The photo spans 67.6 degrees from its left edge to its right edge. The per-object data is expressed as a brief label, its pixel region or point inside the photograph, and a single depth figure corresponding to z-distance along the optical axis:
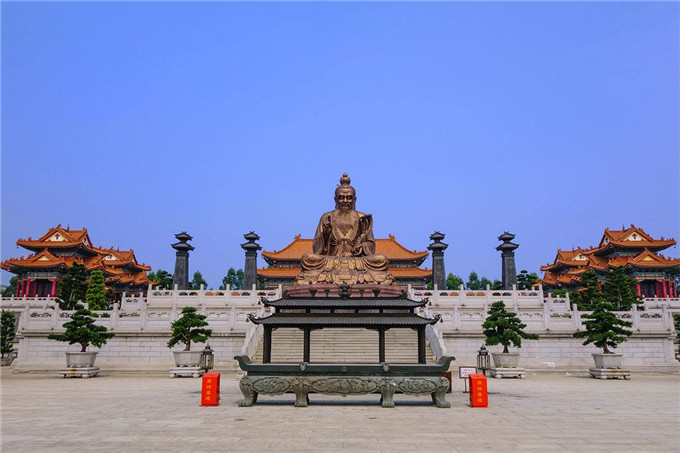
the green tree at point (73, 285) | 40.38
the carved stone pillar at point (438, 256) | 41.53
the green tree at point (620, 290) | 35.47
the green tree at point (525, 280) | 45.75
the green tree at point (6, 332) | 28.77
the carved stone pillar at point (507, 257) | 38.97
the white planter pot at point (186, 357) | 19.98
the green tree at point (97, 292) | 35.88
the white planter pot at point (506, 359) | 19.58
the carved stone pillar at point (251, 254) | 41.22
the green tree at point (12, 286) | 79.88
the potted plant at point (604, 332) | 19.66
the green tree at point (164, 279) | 49.13
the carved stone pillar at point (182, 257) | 38.91
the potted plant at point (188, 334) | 20.03
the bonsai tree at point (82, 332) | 20.30
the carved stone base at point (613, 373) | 19.28
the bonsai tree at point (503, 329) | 19.41
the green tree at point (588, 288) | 39.00
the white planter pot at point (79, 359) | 20.14
